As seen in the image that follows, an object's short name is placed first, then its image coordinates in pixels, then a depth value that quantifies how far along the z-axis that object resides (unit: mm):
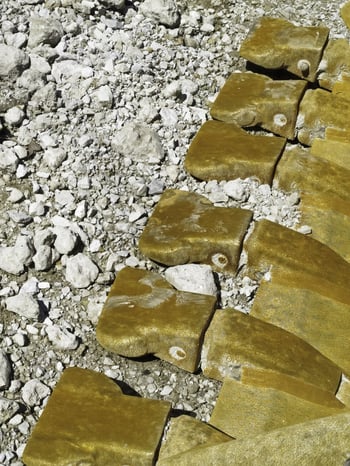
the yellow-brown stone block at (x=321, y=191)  3590
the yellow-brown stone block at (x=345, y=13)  4828
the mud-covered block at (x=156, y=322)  3102
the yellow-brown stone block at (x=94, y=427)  2787
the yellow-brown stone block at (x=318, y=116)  4051
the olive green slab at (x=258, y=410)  2943
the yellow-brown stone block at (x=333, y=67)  4340
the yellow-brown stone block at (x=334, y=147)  3963
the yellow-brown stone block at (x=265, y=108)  4059
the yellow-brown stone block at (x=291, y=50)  4309
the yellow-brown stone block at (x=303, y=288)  3244
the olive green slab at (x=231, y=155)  3746
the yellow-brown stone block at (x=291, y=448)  2545
